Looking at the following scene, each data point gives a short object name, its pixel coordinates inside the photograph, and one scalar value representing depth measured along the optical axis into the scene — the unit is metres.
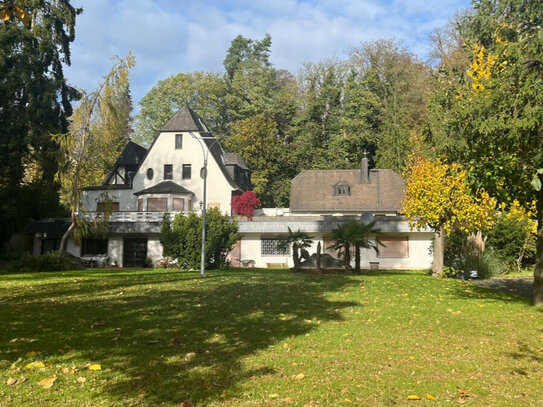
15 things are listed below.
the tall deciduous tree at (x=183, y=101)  64.56
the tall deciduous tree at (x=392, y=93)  50.00
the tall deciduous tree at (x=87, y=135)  26.97
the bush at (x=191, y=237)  26.64
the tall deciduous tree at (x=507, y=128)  10.77
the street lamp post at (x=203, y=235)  21.73
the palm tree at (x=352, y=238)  23.11
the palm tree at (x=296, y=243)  24.50
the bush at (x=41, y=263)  25.80
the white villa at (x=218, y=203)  36.94
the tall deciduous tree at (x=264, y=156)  51.84
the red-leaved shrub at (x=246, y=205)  39.62
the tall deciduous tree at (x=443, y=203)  21.86
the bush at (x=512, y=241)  28.00
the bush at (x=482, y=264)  23.26
